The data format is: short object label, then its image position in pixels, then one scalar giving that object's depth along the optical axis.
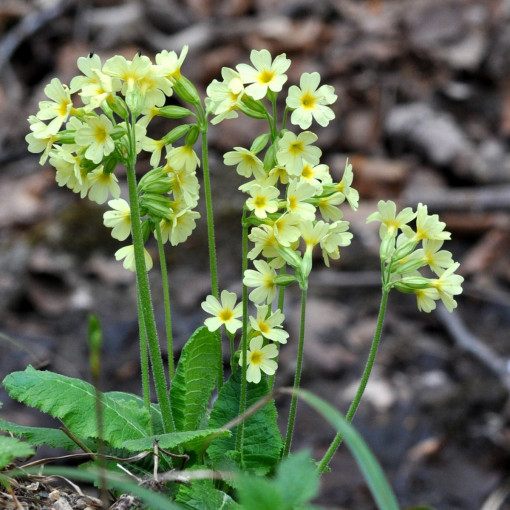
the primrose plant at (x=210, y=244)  1.32
